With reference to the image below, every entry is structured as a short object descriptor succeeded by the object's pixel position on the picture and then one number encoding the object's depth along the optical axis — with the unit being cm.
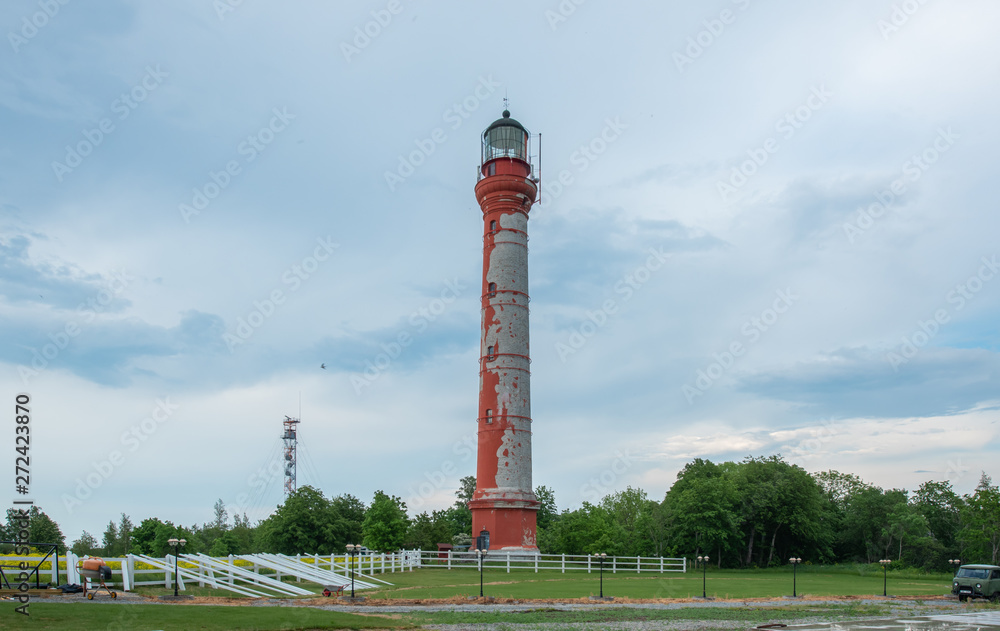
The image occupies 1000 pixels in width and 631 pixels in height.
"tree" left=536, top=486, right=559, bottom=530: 7462
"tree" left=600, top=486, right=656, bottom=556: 5653
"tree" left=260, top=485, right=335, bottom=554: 5300
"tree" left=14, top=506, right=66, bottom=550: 6069
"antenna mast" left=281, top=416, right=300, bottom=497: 9062
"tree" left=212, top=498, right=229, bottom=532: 12875
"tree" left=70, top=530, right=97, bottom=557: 9769
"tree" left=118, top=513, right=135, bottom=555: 10158
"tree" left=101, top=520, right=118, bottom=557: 10761
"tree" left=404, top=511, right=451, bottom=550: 5156
